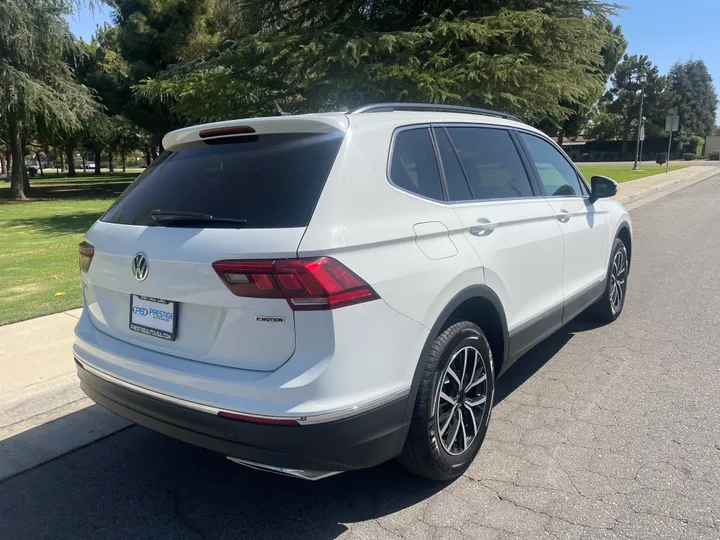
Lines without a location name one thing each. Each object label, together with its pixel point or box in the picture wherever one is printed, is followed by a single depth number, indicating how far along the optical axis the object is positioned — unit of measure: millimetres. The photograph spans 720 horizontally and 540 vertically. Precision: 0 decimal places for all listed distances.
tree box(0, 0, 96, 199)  18625
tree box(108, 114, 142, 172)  45581
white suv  2297
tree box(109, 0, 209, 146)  21625
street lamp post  31556
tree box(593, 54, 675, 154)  62031
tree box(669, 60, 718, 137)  74688
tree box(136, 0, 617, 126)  10906
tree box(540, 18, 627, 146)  38078
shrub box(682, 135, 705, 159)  66738
